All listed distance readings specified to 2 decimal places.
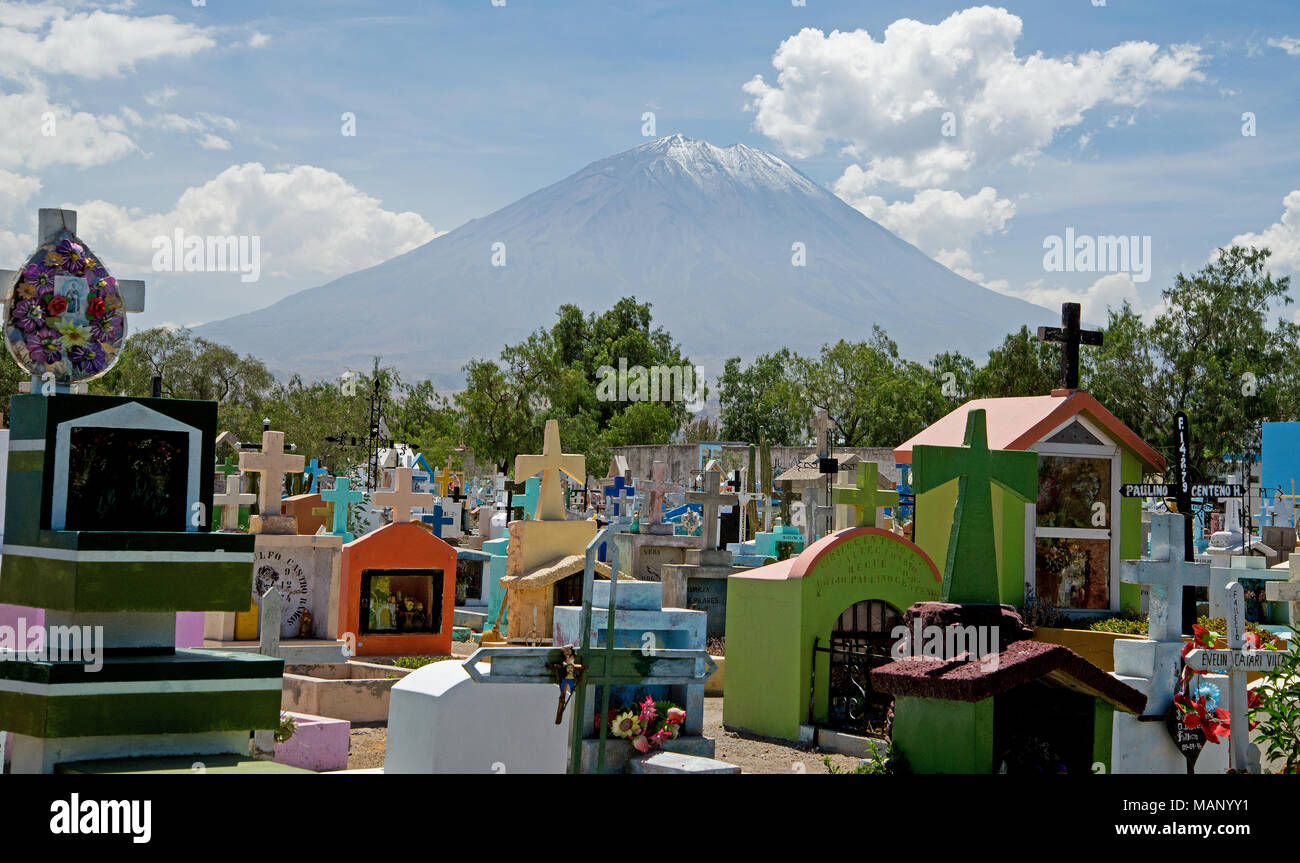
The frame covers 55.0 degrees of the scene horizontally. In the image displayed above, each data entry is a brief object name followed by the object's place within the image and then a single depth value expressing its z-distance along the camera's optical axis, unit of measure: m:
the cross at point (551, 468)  18.14
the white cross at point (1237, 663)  9.20
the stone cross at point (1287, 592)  11.56
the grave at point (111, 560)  6.62
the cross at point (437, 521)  23.78
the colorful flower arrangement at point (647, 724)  9.03
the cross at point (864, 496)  12.81
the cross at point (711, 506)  19.08
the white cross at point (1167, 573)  9.06
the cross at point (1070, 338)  15.36
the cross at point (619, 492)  21.94
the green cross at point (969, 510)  7.80
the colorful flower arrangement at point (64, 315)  7.15
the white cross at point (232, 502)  16.45
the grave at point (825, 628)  12.26
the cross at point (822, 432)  26.05
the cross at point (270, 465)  15.98
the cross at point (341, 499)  22.09
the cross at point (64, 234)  7.42
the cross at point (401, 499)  17.27
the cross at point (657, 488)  20.33
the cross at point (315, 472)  31.77
